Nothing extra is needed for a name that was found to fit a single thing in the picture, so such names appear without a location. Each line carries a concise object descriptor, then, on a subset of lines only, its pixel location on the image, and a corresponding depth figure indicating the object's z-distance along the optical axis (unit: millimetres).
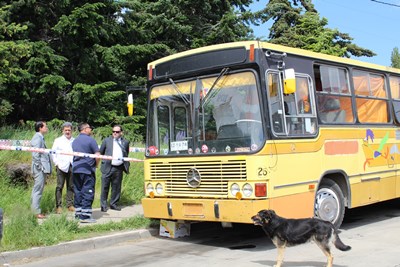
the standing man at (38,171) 9367
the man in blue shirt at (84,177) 9266
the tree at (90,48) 16656
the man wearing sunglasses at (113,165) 10625
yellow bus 7211
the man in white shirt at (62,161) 10320
